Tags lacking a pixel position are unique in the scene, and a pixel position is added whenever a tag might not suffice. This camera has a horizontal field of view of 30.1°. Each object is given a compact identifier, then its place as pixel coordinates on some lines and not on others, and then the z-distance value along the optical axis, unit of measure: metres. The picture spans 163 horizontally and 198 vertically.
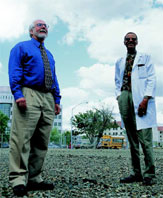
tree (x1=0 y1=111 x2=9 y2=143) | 64.31
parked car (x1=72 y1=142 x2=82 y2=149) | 49.91
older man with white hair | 3.67
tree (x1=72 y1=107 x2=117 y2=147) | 46.62
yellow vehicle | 53.94
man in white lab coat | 4.35
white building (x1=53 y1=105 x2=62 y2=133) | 148.40
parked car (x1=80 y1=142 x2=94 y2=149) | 46.38
